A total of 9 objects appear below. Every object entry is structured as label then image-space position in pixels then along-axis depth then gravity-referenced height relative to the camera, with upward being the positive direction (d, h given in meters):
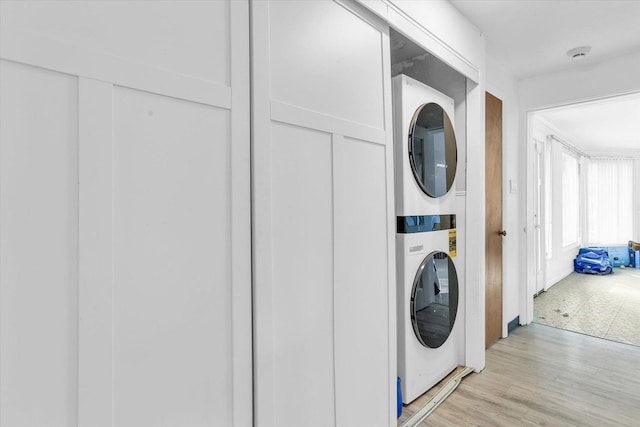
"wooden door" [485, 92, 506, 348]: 2.94 -0.04
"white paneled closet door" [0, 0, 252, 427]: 0.69 +0.01
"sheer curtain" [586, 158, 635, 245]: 7.06 +0.28
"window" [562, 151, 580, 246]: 5.98 +0.29
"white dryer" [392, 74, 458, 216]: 1.99 +0.42
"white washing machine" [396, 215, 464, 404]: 2.02 -0.54
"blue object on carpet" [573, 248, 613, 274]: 6.04 -0.85
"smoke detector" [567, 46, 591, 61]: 2.79 +1.36
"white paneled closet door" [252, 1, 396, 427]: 1.11 +0.00
